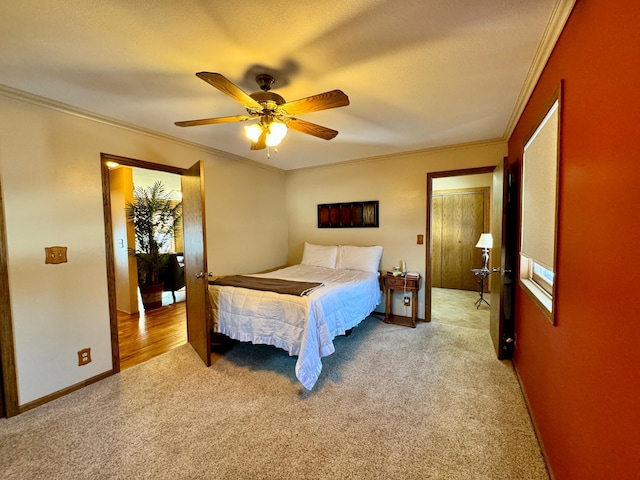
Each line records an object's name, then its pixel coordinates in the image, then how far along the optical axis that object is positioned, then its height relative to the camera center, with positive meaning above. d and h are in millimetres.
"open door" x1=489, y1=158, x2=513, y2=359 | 2543 -471
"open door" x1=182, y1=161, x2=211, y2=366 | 2598 -302
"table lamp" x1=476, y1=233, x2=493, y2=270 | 4291 -262
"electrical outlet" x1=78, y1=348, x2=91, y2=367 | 2312 -1098
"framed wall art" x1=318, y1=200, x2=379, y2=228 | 4109 +200
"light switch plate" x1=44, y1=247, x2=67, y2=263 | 2139 -191
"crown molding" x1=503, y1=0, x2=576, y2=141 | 1282 +1022
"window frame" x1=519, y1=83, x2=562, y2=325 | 1368 -331
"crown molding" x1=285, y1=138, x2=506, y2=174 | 3312 +1023
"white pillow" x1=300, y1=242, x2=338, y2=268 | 4093 -441
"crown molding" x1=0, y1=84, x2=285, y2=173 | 1979 +1017
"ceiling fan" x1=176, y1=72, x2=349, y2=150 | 1574 +779
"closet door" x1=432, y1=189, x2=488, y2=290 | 5234 -218
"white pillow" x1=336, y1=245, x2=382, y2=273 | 3795 -456
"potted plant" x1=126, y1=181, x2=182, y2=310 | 4406 -71
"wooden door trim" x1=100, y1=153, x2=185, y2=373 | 2475 -213
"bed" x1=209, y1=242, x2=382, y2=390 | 2250 -830
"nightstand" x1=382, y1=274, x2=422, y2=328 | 3557 -895
